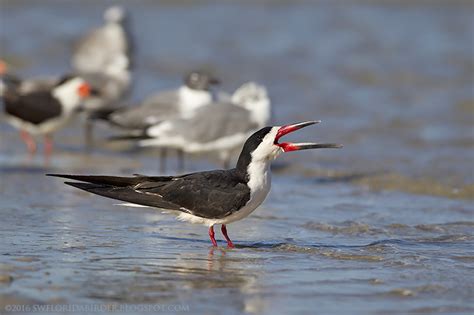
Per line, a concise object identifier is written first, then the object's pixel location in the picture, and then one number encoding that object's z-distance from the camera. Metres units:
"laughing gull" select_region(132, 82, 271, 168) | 18.34
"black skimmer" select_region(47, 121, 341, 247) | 11.51
